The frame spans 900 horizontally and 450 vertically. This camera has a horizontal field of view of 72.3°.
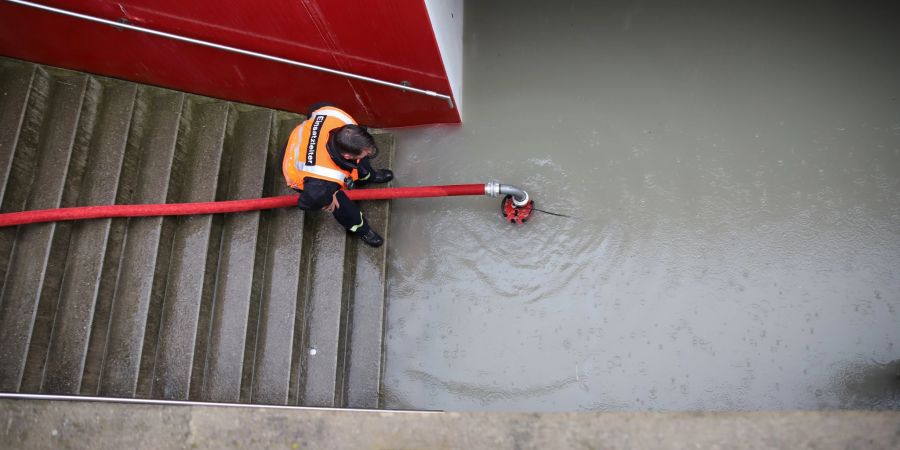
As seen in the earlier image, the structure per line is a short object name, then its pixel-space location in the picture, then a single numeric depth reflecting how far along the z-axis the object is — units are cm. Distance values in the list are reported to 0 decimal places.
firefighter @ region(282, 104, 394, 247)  310
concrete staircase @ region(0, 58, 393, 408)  332
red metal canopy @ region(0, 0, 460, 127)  341
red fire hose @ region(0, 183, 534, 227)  334
